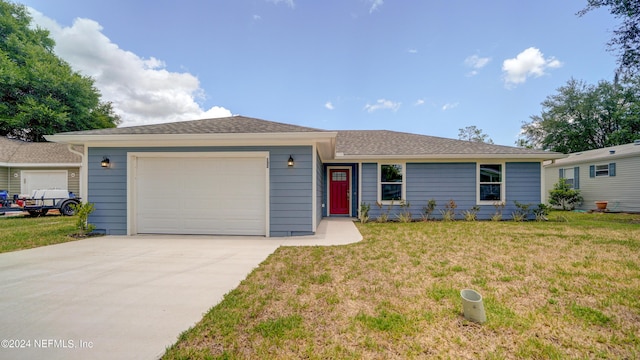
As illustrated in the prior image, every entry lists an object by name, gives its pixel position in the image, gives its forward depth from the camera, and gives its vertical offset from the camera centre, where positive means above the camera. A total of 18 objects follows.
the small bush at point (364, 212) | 8.44 -1.02
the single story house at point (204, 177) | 5.88 +0.14
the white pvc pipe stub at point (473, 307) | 2.26 -1.16
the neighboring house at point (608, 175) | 11.15 +0.46
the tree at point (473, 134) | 29.25 +5.93
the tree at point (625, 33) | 8.70 +5.67
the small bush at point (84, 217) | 5.80 -0.84
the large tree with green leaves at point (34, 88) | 16.38 +6.65
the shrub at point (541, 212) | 8.41 -0.97
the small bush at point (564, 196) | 12.91 -0.65
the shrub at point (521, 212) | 8.40 -1.00
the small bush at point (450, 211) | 8.48 -0.97
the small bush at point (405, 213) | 8.45 -1.05
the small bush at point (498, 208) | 8.54 -0.86
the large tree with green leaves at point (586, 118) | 17.89 +5.22
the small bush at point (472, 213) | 8.40 -1.04
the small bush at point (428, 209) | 8.56 -0.91
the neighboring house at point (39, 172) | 12.18 +0.48
